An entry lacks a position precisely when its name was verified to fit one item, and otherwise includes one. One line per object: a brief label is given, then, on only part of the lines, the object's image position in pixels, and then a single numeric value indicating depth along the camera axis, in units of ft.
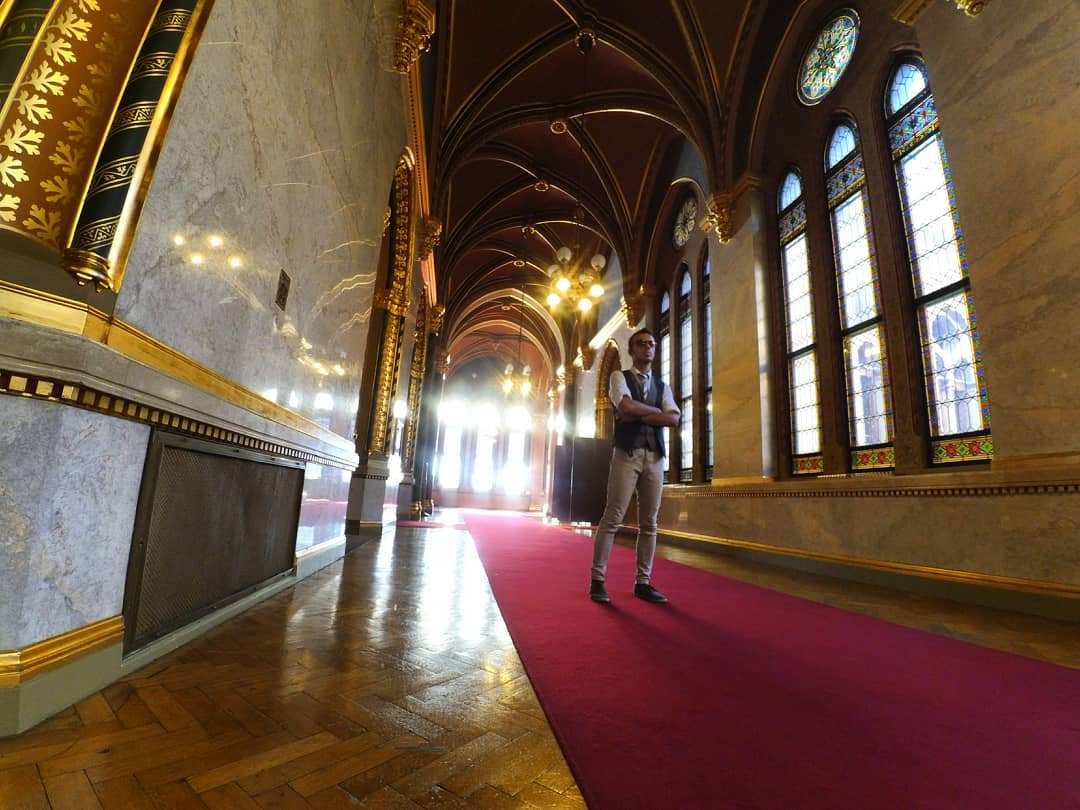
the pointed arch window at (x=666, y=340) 32.22
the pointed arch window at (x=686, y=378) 28.68
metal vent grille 4.82
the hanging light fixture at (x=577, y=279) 25.20
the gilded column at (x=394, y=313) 20.86
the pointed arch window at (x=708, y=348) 26.55
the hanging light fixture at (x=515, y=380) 50.62
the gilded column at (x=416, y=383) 34.50
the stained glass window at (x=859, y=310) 16.33
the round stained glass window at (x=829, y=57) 18.78
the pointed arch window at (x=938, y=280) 13.46
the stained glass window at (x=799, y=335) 19.26
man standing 9.19
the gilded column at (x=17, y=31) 4.19
